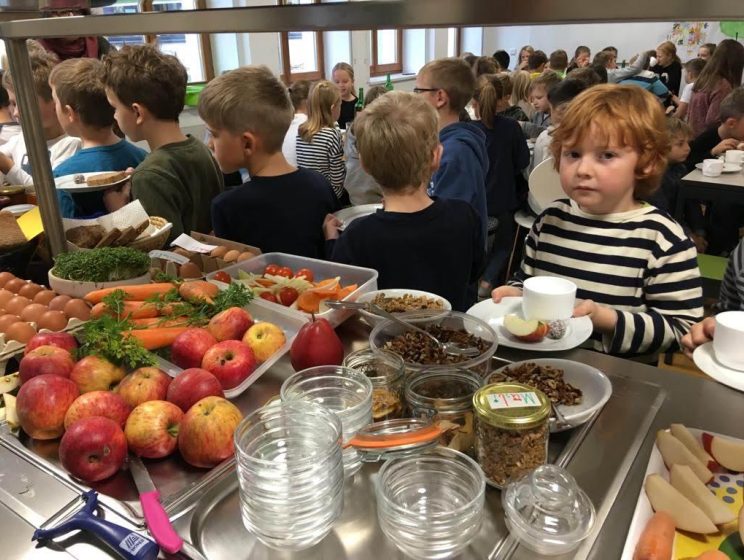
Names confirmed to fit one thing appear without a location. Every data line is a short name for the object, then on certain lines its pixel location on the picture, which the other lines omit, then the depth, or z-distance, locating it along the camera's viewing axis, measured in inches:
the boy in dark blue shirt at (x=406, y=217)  62.8
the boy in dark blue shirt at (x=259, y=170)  74.1
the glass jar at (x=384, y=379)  34.9
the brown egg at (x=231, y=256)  60.1
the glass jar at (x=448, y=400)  32.4
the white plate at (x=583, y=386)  34.5
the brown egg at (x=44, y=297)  50.1
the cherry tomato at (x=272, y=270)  57.5
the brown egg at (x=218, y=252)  61.2
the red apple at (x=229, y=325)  44.3
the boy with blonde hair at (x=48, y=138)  98.4
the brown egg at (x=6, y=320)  45.1
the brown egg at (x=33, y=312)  46.7
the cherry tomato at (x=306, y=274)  55.1
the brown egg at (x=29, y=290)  51.4
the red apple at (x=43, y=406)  34.7
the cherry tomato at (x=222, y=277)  53.7
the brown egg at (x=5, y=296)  48.9
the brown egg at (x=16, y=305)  48.1
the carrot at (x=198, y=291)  48.4
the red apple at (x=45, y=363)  38.1
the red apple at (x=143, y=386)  36.3
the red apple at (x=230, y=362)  39.6
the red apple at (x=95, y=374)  37.7
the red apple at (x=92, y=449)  31.8
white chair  117.6
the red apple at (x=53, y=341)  41.1
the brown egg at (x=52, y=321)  45.6
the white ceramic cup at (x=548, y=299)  45.3
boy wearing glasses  102.7
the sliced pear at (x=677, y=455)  30.5
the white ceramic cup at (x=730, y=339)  39.3
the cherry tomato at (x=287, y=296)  51.6
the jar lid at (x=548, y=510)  26.3
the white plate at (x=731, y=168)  135.6
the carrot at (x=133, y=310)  46.6
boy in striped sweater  53.1
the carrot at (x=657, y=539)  25.3
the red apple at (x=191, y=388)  35.9
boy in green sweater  79.7
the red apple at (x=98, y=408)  34.4
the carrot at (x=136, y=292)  49.4
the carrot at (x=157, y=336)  43.4
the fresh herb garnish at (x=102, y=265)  52.3
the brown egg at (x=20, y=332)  44.2
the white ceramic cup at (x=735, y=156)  139.1
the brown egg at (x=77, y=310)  47.3
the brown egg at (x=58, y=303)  48.2
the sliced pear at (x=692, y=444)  31.6
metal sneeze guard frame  21.7
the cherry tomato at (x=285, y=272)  56.8
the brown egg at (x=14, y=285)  52.2
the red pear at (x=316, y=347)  40.3
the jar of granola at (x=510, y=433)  29.2
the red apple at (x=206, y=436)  32.8
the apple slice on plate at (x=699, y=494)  27.3
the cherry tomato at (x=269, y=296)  51.6
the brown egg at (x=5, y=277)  52.9
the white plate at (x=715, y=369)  39.5
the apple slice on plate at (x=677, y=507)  27.0
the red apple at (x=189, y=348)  41.4
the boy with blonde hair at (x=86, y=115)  88.2
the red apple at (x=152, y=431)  33.4
